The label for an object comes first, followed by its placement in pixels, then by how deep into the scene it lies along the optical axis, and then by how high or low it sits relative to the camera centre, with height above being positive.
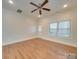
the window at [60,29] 3.28 -0.03
